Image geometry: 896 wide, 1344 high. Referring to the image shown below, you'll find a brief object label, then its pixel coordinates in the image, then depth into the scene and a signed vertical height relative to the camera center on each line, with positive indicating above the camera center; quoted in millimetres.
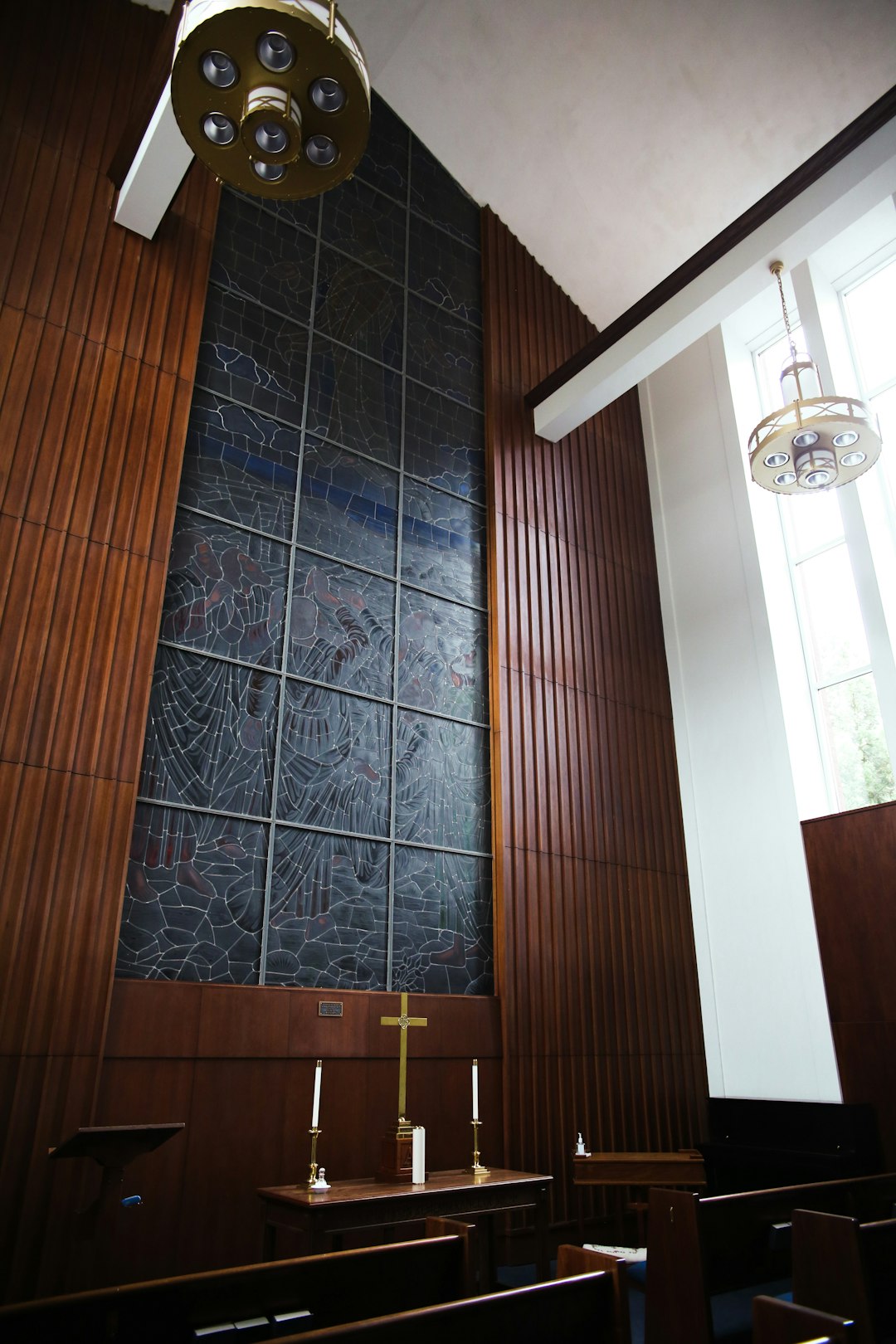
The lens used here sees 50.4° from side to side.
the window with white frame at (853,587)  6992 +3518
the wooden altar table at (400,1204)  3984 -527
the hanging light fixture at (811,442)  5777 +3612
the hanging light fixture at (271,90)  2906 +2937
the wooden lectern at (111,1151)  3334 -239
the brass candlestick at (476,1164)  4762 -415
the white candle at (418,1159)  4500 -358
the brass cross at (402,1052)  4645 +115
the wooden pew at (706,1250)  3221 -573
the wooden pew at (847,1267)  2838 -548
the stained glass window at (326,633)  5188 +2590
